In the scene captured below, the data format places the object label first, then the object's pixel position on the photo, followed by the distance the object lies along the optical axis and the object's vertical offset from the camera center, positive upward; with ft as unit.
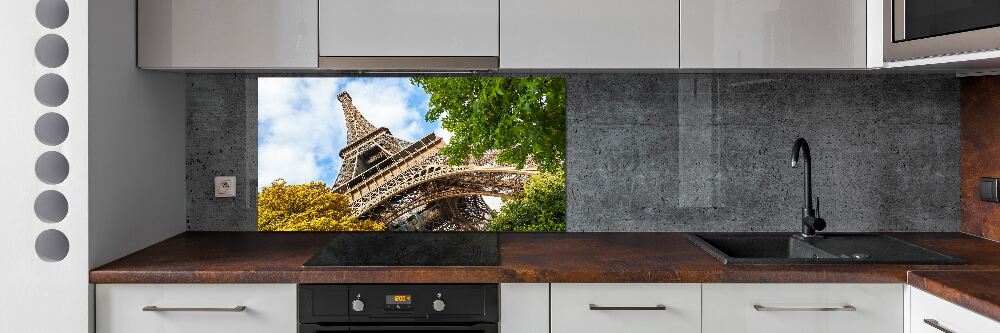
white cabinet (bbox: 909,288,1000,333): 5.09 -1.10
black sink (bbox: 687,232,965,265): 7.48 -0.82
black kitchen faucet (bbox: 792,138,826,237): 7.47 -0.36
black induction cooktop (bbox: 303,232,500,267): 6.49 -0.81
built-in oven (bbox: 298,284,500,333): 6.17 -1.17
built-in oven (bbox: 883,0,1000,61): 6.05 +1.22
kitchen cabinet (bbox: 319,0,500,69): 7.11 +1.30
